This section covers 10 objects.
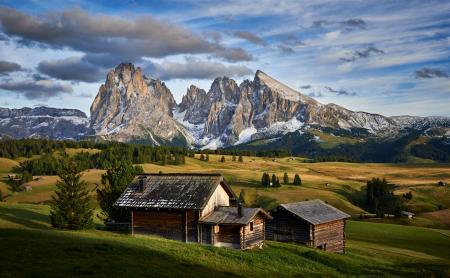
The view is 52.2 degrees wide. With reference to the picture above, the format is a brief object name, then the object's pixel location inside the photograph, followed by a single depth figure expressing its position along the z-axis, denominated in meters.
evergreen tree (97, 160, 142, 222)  53.06
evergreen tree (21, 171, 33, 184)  150.54
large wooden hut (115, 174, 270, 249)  45.41
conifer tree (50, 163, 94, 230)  44.78
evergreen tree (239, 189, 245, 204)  125.21
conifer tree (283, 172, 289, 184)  161.55
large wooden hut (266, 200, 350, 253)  56.09
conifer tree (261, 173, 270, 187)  149.38
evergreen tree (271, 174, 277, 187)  149.52
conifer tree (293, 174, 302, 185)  157.75
